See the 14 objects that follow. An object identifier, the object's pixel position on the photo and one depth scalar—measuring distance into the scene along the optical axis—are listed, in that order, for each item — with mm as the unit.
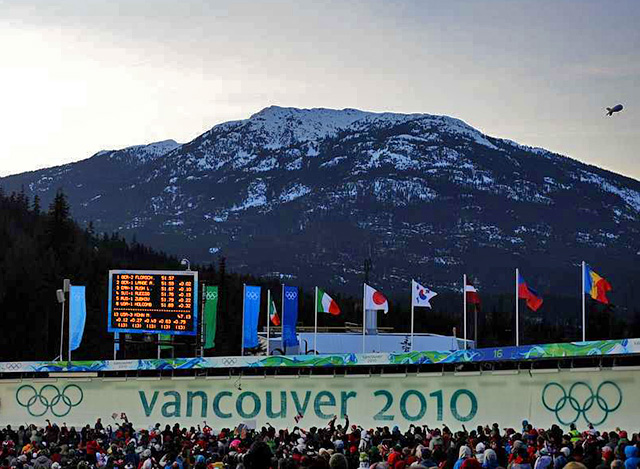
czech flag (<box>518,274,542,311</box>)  33469
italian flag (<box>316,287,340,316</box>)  41031
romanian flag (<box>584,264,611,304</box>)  31812
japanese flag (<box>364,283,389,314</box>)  40094
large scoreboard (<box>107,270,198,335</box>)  35288
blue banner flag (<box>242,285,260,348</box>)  41062
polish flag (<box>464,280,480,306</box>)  38156
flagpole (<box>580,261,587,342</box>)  32287
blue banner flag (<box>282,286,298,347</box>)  41781
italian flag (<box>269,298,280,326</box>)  46325
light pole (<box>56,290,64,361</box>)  42562
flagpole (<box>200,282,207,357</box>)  36206
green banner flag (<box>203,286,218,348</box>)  40219
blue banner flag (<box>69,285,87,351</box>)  40344
